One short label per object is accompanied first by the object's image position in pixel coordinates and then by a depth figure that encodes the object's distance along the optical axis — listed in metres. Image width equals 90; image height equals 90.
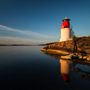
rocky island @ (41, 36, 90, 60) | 28.11
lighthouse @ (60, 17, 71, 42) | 37.22
